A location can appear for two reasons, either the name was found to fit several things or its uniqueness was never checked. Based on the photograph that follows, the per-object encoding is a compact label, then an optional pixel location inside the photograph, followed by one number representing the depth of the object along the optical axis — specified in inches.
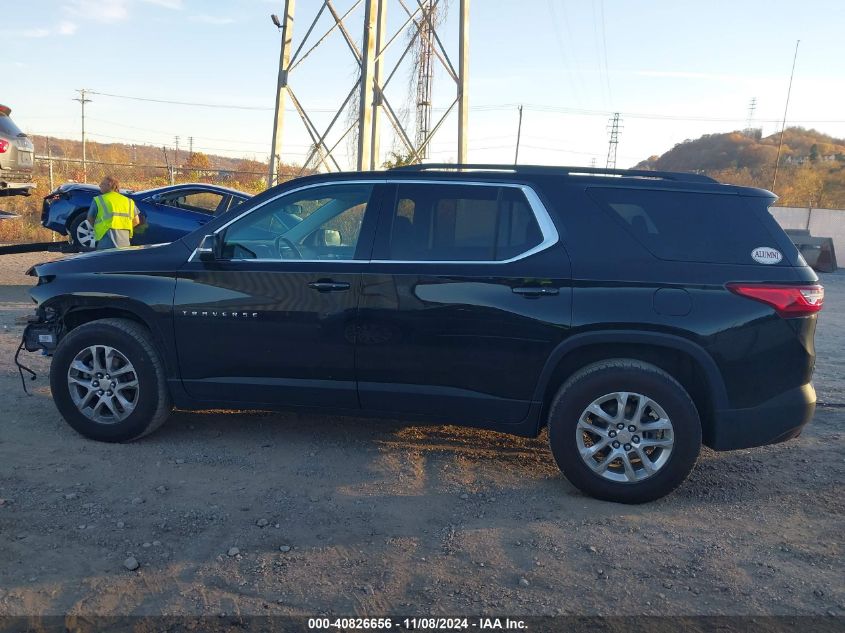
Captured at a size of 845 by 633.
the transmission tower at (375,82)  555.8
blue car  448.1
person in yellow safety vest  358.3
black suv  156.5
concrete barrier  958.4
